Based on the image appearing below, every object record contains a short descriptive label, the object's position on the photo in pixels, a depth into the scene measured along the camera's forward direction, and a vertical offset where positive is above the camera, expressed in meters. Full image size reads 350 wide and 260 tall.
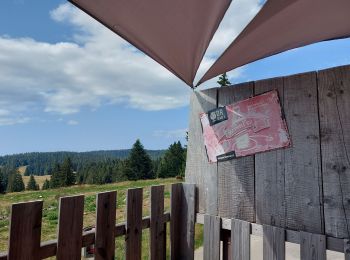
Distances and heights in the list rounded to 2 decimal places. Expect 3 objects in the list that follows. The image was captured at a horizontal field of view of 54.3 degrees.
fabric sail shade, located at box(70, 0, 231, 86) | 1.63 +0.75
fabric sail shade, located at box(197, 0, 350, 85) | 1.84 +0.83
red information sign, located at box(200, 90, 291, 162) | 2.28 +0.27
